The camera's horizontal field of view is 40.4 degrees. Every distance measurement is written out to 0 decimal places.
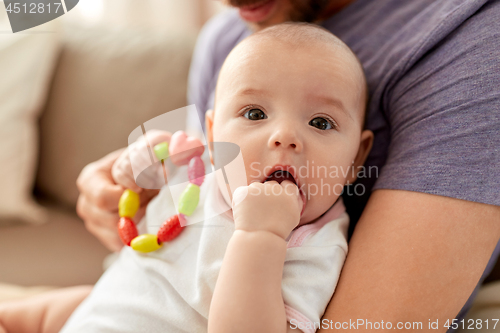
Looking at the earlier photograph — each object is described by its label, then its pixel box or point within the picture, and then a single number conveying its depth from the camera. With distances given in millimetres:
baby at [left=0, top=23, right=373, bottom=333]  436
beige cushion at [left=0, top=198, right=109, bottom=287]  670
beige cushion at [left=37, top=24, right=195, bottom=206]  756
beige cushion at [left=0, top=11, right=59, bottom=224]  722
